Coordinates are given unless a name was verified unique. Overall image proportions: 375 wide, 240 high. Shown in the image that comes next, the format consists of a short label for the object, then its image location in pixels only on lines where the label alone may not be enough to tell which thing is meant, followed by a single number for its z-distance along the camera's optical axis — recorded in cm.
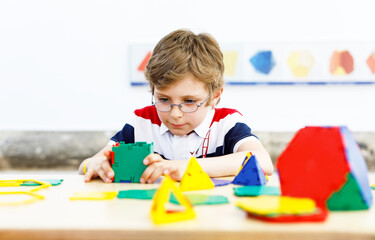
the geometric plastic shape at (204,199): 68
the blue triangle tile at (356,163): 62
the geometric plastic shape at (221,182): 91
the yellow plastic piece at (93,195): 74
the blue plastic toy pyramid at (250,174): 89
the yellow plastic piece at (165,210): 55
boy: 126
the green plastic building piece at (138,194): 74
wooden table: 51
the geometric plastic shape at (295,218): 54
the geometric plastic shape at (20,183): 91
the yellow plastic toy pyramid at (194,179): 83
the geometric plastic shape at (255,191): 76
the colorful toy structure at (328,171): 61
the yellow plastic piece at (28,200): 70
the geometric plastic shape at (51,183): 95
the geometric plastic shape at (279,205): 55
